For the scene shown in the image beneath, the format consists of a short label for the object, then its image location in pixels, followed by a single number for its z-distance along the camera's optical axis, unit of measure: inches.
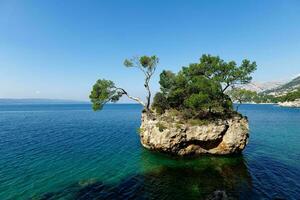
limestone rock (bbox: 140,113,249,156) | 1309.1
